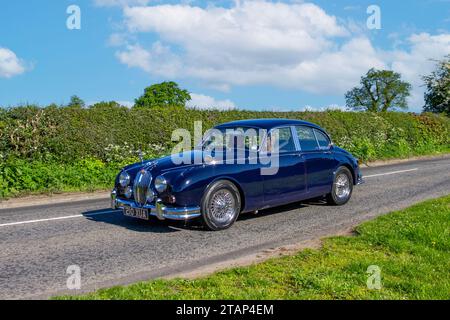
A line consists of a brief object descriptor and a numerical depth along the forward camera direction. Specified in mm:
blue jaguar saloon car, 6746
